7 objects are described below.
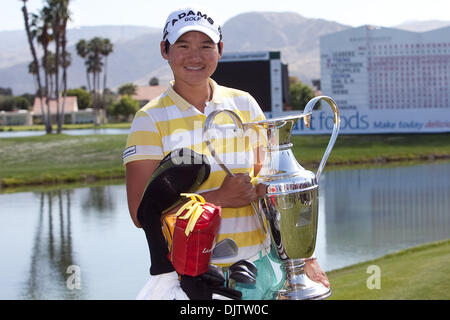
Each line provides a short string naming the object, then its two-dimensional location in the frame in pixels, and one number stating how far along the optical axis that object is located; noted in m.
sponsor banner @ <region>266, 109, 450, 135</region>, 34.69
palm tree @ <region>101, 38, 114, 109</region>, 75.06
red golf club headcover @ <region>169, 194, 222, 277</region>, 1.92
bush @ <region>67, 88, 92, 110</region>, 119.62
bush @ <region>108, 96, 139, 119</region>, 91.62
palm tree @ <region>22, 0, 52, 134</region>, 46.38
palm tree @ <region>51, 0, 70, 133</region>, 48.00
